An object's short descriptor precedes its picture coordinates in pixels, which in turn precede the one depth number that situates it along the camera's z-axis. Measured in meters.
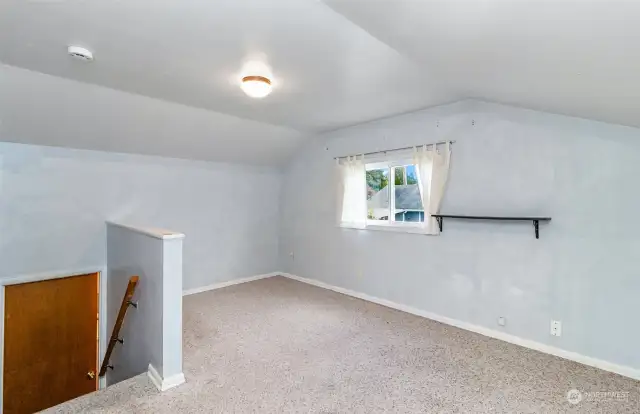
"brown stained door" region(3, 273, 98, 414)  3.70
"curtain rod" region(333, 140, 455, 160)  3.54
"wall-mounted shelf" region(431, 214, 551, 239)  2.82
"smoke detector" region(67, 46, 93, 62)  2.23
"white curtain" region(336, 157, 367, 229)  4.43
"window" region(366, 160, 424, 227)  4.00
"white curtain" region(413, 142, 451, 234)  3.53
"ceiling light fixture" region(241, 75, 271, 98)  2.58
